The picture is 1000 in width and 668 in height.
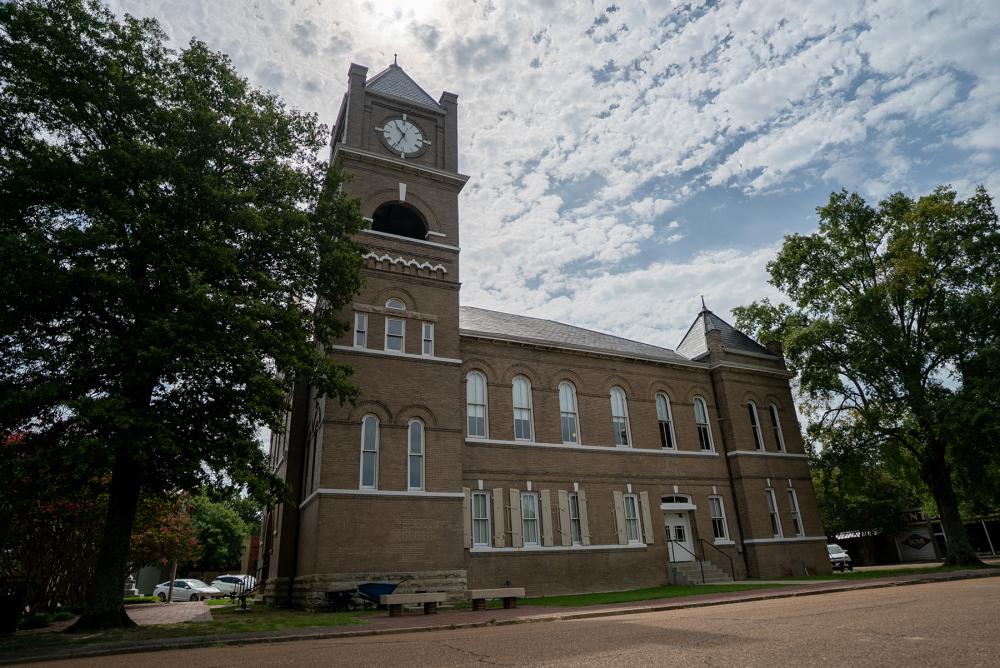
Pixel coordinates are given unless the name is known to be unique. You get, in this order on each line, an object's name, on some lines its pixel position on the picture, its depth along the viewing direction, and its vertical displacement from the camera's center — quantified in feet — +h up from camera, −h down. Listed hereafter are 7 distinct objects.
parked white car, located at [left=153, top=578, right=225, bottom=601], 129.54 -2.61
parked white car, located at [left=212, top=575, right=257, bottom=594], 136.56 -1.43
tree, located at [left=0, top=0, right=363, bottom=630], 42.88 +22.90
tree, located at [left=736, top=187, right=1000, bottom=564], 83.87 +31.38
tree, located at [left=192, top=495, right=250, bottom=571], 190.90 +12.82
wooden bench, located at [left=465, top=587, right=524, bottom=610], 51.65 -2.38
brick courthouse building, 63.46 +14.70
